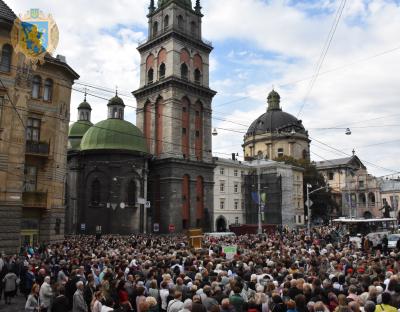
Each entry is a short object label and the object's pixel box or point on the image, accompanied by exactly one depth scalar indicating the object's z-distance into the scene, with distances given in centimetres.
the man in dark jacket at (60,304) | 934
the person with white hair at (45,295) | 1113
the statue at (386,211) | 5050
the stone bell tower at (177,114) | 5181
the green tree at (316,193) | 7719
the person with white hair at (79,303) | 991
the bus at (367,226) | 3516
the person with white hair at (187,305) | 832
